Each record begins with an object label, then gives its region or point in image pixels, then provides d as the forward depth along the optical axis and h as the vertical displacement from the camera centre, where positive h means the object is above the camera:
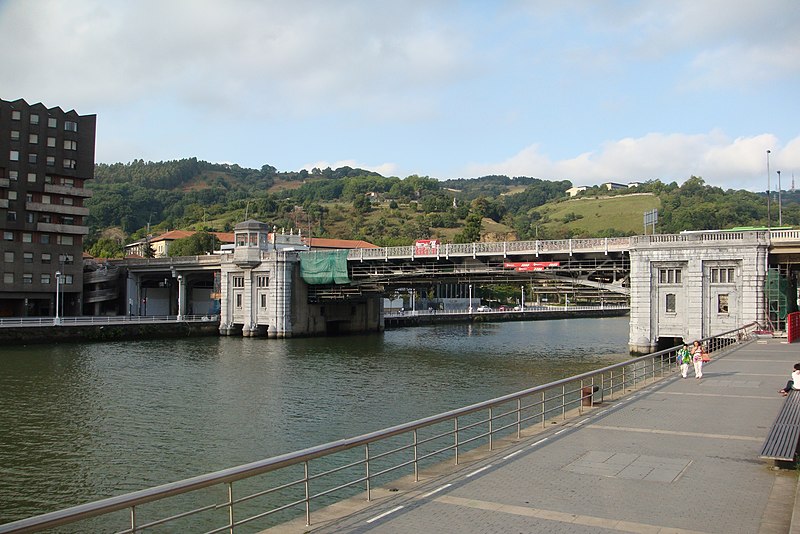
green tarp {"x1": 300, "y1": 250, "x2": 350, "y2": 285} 82.75 +0.70
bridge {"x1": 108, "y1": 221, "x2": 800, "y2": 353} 54.25 -0.27
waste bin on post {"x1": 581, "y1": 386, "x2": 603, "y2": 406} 24.16 -4.02
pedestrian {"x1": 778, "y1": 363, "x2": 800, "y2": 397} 23.21 -3.48
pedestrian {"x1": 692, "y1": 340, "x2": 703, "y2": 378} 30.41 -3.47
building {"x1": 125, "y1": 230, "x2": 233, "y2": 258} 157.88 +6.48
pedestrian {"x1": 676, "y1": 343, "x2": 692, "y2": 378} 30.92 -3.58
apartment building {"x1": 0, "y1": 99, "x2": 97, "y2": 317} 82.69 +7.72
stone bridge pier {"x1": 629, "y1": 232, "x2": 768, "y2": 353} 53.03 -0.59
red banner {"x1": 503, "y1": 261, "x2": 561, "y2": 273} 68.62 +0.98
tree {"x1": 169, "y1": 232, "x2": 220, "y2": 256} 143.50 +5.57
